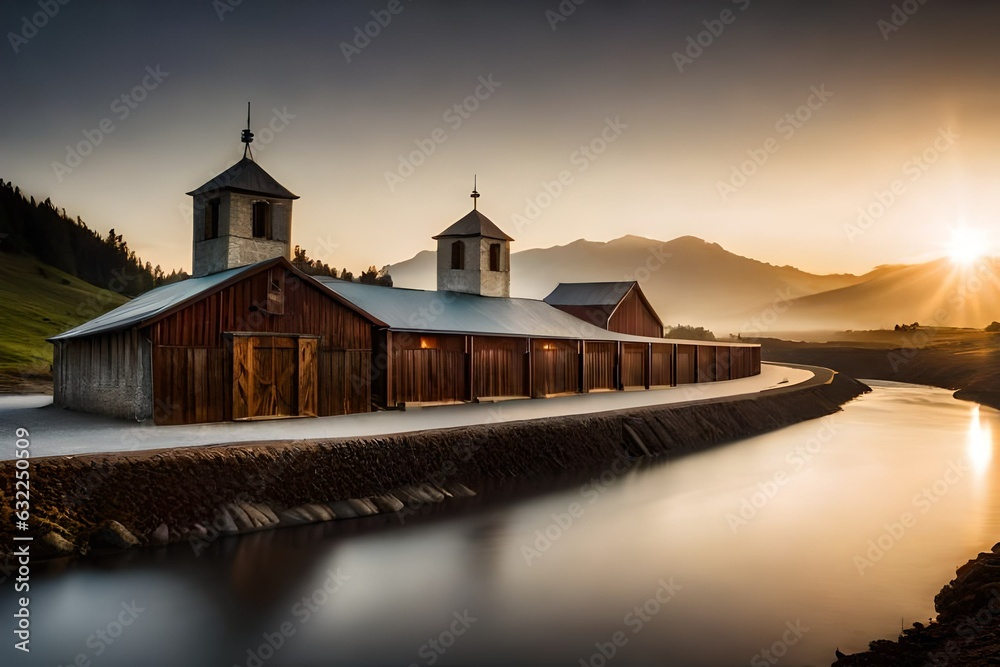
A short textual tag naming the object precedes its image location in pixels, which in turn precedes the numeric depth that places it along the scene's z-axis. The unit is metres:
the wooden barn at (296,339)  19.44
